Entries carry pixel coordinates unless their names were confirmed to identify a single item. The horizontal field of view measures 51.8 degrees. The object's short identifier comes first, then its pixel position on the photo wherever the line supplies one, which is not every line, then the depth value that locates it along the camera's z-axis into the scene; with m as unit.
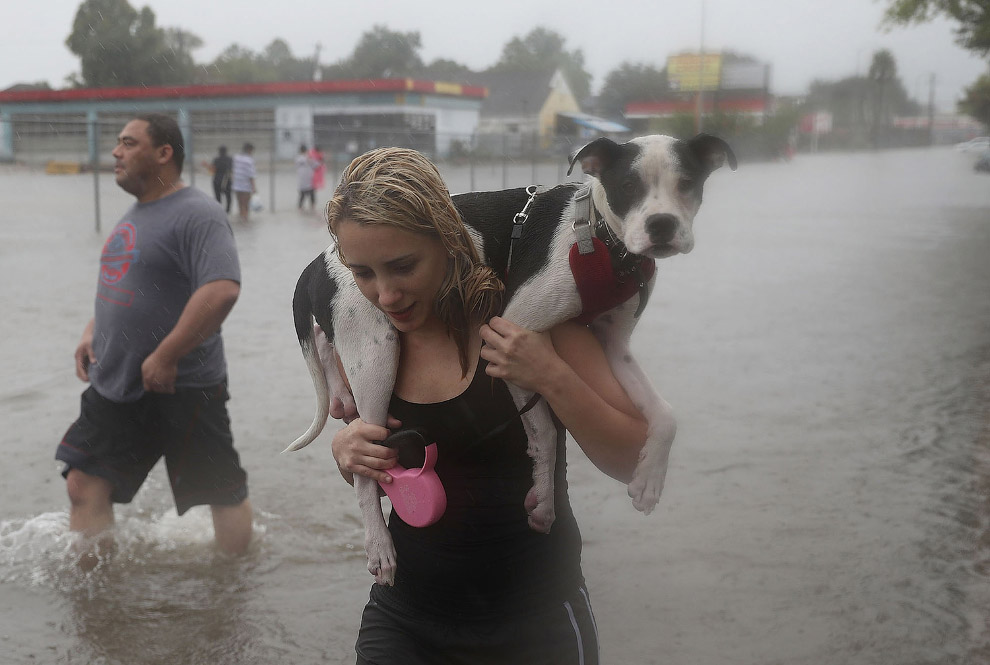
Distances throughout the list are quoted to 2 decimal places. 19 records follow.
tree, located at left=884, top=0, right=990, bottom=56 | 21.44
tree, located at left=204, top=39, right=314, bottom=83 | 52.75
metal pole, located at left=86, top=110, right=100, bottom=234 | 15.71
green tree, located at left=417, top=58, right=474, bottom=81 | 56.17
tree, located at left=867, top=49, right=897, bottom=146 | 25.44
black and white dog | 2.19
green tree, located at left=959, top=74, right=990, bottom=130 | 19.34
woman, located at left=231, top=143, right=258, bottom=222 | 19.81
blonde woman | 2.05
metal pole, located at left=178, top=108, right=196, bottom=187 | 18.41
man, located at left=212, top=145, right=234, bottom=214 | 20.92
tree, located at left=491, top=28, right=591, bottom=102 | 45.97
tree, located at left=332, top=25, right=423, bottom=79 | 54.49
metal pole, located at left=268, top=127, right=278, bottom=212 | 22.50
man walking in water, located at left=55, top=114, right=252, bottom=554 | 4.25
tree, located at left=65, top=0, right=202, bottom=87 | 49.00
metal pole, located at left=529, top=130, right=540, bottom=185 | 28.52
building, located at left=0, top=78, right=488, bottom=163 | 40.62
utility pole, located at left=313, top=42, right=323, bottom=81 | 49.05
